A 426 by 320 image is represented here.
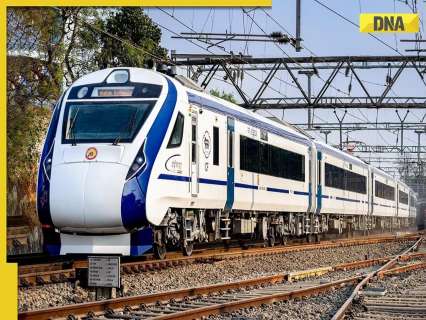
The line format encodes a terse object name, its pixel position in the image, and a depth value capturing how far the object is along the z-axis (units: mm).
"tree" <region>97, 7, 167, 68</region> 32219
